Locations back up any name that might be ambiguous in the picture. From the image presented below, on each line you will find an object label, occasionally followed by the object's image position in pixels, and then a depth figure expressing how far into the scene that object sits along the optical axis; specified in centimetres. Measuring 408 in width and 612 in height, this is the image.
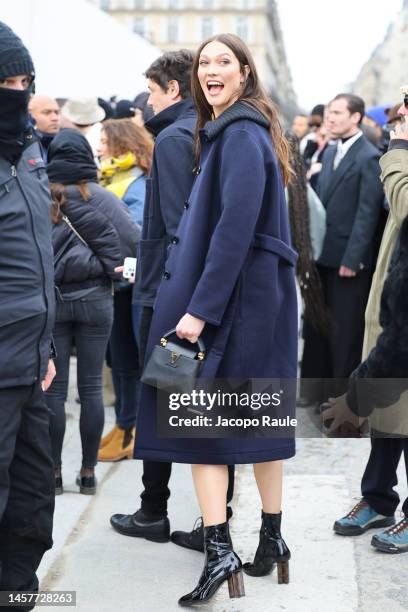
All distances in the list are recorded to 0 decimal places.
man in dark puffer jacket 291
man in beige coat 393
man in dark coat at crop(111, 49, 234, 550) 388
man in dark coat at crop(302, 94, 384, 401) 638
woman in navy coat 338
